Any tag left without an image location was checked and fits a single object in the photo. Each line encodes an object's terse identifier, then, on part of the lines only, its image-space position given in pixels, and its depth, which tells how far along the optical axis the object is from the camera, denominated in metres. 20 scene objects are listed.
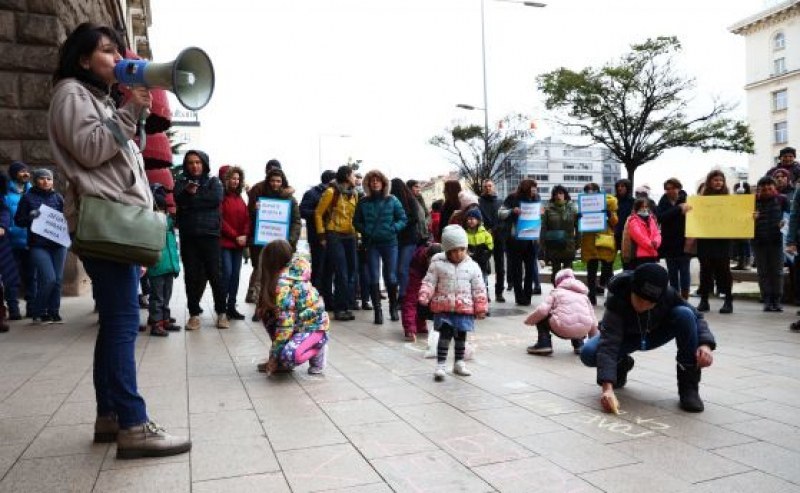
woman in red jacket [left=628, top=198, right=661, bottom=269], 9.47
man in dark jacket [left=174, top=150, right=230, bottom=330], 7.84
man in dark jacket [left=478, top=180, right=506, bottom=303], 10.73
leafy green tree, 32.91
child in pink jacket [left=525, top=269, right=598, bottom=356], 6.40
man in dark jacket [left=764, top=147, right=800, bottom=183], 10.14
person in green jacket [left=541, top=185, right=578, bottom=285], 10.52
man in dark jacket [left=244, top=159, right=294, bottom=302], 9.13
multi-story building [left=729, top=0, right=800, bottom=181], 63.06
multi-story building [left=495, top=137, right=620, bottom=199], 112.31
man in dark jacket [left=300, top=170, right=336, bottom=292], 9.65
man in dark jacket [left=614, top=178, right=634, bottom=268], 11.02
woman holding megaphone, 3.14
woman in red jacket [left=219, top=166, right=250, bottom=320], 8.74
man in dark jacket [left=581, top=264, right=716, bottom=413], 4.47
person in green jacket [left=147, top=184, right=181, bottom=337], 7.66
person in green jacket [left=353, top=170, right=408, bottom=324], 8.67
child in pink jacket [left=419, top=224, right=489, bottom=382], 5.63
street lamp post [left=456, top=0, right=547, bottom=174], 28.91
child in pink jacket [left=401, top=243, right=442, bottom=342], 7.57
